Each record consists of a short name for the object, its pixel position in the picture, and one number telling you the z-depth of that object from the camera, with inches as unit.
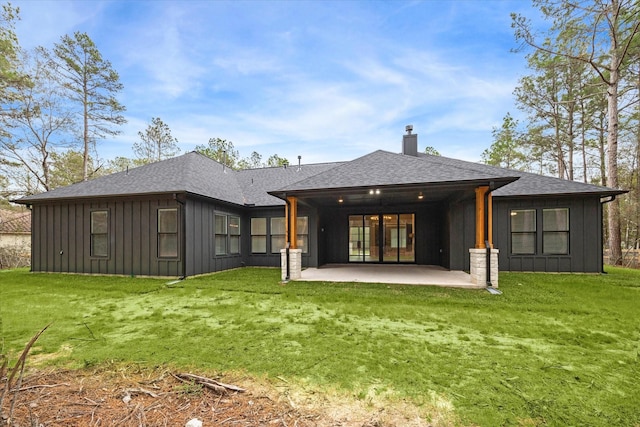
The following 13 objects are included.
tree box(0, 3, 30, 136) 399.2
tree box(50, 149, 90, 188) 696.4
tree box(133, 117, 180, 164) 893.8
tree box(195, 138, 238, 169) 1119.0
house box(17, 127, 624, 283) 286.6
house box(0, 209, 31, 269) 459.8
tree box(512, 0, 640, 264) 373.4
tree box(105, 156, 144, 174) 952.9
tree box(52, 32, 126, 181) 546.6
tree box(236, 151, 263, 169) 1243.8
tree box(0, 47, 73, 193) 544.4
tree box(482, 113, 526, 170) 734.5
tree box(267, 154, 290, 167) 1272.1
